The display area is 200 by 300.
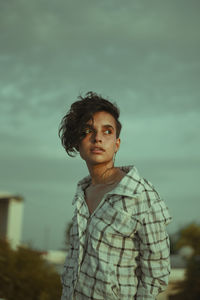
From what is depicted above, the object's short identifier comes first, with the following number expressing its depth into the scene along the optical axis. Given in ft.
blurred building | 78.48
